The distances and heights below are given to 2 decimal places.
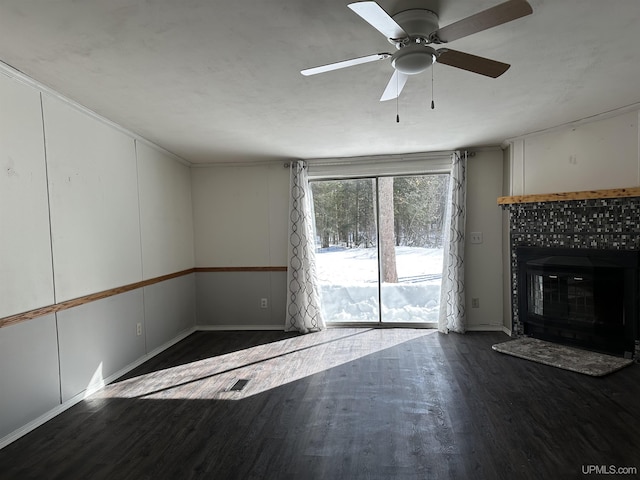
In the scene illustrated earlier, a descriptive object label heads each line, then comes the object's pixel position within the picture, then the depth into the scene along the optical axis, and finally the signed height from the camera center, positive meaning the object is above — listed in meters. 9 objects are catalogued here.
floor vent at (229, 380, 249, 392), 2.89 -1.28
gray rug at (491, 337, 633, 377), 3.02 -1.26
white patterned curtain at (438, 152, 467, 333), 4.26 -0.35
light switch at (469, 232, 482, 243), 4.36 -0.18
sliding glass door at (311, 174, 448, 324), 4.54 -0.28
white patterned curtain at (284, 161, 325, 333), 4.55 -0.47
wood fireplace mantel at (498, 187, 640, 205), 2.99 +0.22
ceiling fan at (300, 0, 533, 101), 1.36 +0.80
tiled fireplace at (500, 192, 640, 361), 3.20 -0.46
